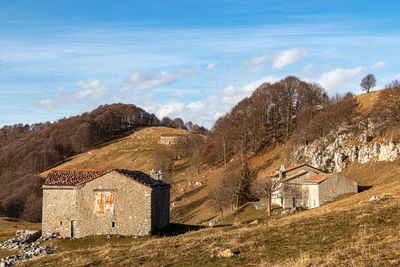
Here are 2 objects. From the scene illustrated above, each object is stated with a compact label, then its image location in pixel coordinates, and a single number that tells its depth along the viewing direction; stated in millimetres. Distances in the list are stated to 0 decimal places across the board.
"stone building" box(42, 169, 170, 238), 36594
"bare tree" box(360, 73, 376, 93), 118125
